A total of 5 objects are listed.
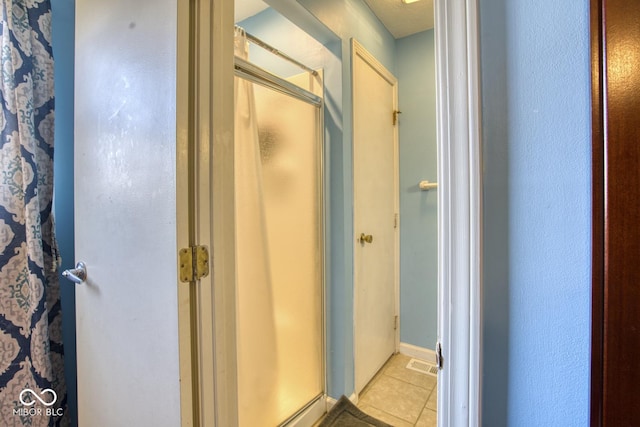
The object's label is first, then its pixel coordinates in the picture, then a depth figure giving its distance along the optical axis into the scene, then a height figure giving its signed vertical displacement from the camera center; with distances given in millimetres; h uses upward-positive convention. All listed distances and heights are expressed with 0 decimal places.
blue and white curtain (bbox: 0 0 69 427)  1038 +1
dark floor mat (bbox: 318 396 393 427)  1541 -1148
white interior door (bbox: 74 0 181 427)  740 +9
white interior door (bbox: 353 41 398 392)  1767 -6
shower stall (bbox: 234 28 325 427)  1276 -141
